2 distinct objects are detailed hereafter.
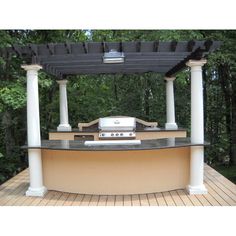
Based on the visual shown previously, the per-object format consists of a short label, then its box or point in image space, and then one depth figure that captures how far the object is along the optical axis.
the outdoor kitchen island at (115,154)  3.96
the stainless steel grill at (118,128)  5.54
